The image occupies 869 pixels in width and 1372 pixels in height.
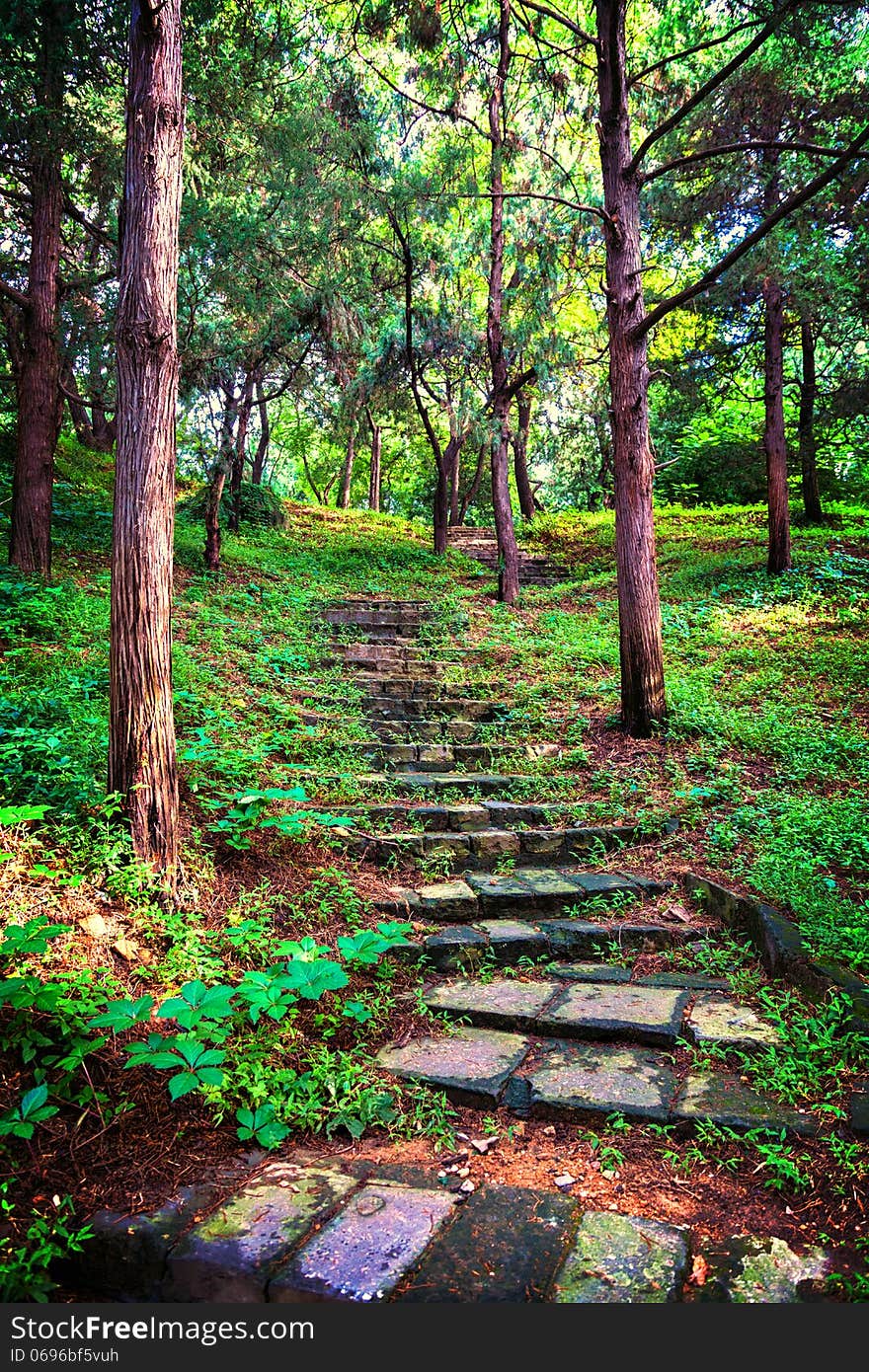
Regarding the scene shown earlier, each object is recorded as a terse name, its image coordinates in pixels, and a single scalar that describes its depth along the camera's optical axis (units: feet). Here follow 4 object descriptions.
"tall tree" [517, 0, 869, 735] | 19.12
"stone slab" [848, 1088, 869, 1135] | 7.02
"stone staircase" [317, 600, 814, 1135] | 8.05
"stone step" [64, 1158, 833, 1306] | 5.44
